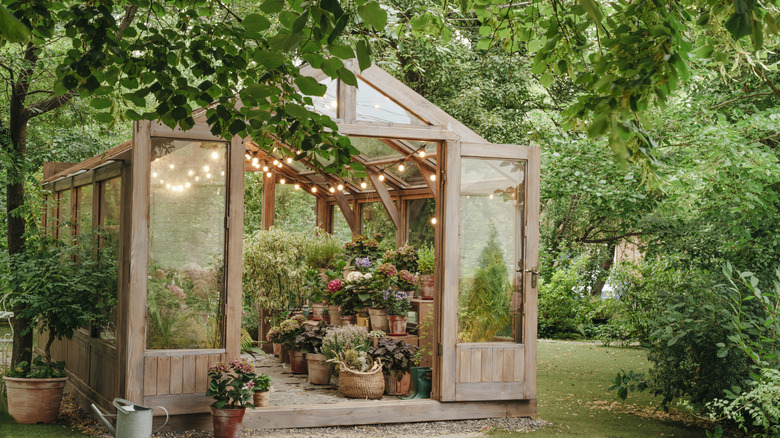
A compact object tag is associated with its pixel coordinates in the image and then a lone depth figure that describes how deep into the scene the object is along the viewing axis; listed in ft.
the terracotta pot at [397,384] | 24.06
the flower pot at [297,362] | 28.35
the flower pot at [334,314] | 28.55
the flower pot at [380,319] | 26.35
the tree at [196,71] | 7.92
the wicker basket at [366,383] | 23.17
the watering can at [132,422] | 17.33
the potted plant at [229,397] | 18.95
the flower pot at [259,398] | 20.89
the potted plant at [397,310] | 25.91
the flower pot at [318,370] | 25.95
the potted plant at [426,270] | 27.07
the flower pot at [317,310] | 31.30
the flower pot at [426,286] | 27.04
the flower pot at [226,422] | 18.93
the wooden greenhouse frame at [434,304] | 19.11
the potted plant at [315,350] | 25.98
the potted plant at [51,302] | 20.42
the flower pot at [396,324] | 25.90
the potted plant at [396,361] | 23.79
